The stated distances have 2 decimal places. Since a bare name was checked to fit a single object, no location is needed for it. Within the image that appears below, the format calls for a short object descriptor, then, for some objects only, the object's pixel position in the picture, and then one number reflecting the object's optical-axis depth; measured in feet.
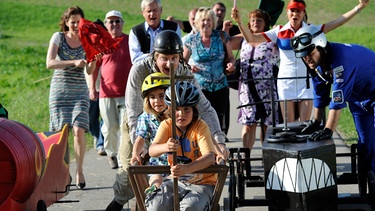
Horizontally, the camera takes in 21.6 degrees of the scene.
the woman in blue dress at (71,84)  34.22
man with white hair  34.22
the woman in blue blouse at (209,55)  36.45
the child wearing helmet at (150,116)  23.91
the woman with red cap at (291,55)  34.91
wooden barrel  24.31
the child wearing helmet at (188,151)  21.67
